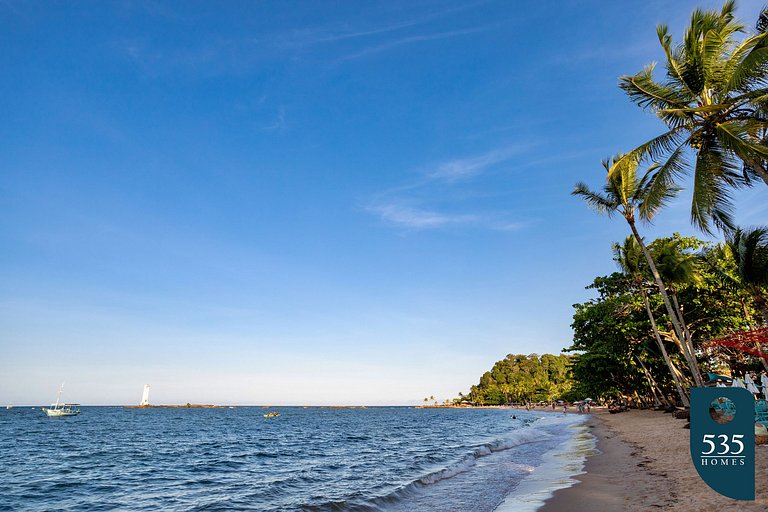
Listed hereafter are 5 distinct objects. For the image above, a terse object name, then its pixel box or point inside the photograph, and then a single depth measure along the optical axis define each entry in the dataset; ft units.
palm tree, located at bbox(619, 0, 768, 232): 35.19
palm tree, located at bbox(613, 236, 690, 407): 91.67
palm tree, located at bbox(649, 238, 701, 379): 80.38
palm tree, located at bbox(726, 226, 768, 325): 66.44
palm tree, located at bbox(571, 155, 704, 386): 68.29
